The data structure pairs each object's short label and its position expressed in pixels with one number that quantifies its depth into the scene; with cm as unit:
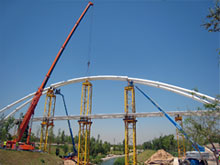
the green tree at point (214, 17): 762
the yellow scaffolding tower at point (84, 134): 3262
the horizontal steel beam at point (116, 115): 3074
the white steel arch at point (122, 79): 3419
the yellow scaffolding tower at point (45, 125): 3691
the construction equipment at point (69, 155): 3827
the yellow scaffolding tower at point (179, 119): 3031
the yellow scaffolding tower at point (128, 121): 2952
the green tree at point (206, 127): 1205
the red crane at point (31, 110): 2509
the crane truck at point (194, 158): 1931
